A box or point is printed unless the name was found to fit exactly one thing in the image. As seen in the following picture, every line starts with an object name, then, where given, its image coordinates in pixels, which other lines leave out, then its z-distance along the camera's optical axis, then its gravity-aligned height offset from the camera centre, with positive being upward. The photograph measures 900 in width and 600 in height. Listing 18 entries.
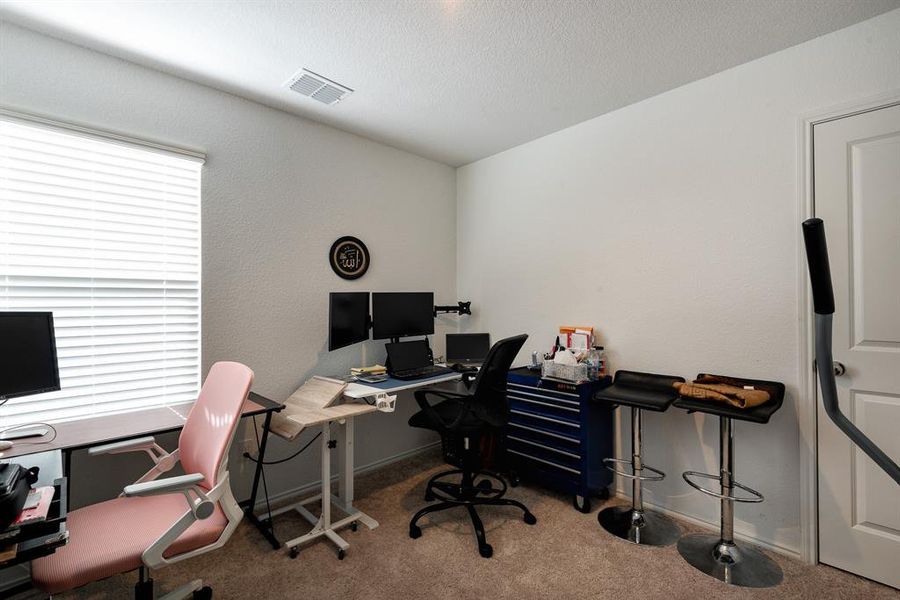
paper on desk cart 2.39 -0.62
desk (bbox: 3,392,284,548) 1.73 -0.59
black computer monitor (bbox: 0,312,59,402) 1.74 -0.22
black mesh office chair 2.38 -0.69
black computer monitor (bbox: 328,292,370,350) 2.86 -0.13
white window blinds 2.09 +0.22
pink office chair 1.37 -0.83
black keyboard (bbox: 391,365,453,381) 3.06 -0.54
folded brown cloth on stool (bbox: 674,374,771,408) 2.06 -0.47
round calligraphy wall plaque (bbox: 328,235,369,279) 3.22 +0.34
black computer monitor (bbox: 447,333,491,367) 3.79 -0.42
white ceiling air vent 2.51 +1.32
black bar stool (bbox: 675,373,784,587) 2.07 -1.32
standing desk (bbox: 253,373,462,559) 2.36 -0.97
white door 2.01 -0.15
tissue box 2.78 -0.48
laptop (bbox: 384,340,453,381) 3.13 -0.47
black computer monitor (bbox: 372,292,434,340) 3.29 -0.11
